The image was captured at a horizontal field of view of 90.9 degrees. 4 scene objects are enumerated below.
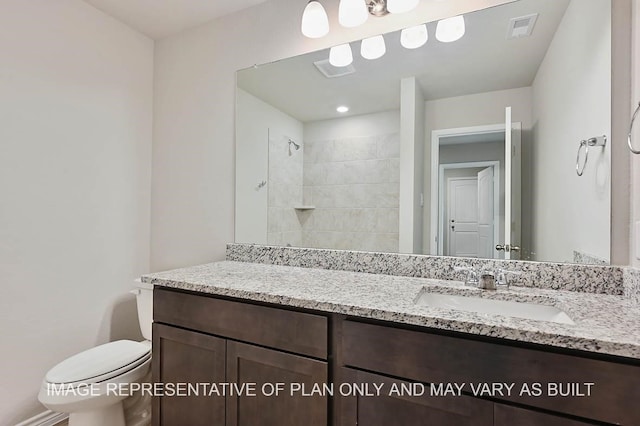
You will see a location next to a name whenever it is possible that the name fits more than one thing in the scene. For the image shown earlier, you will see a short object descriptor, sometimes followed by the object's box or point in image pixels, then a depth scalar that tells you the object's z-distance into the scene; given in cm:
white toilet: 132
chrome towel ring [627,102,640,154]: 98
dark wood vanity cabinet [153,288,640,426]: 73
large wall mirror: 120
